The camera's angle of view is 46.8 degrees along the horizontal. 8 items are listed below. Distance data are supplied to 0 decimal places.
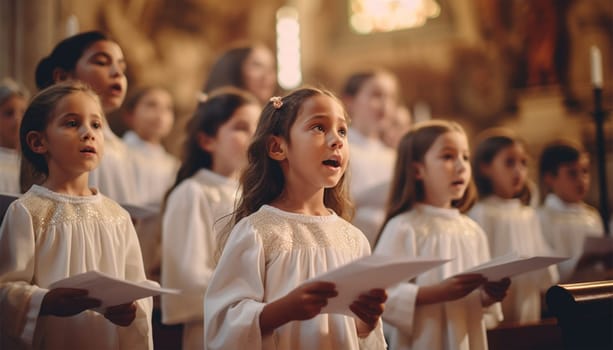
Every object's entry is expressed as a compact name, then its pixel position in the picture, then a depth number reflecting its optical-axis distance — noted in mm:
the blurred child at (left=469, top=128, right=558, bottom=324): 4484
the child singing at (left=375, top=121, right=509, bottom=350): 3156
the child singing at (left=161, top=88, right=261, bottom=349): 3504
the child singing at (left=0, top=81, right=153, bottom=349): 2408
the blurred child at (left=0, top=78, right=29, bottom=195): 4297
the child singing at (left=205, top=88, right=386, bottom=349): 2340
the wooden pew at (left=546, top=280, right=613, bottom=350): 2598
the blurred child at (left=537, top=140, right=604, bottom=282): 5184
